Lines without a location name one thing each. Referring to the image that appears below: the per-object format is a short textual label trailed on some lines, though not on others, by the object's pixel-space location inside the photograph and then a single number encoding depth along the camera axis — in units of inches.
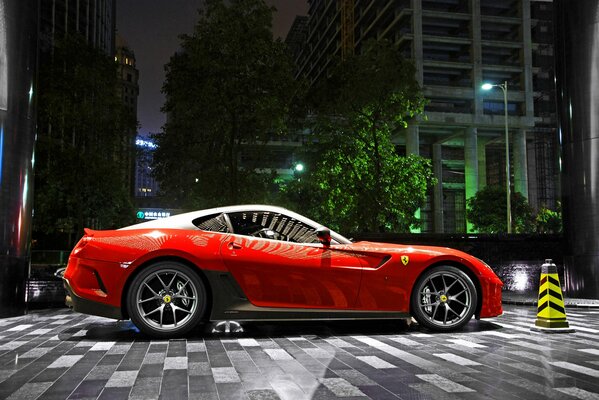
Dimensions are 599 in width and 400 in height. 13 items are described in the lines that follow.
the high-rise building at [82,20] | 2139.5
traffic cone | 251.1
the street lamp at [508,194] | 1344.2
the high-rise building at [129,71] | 5920.3
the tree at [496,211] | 2042.3
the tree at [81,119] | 1011.3
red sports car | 224.1
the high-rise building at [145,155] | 1121.6
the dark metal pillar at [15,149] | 318.3
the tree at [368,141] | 840.9
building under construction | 2527.1
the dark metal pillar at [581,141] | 410.9
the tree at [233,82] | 754.2
